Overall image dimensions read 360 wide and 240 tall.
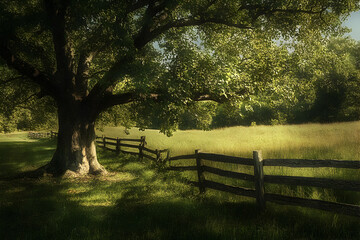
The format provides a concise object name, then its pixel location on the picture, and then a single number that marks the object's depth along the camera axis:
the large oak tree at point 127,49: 10.47
